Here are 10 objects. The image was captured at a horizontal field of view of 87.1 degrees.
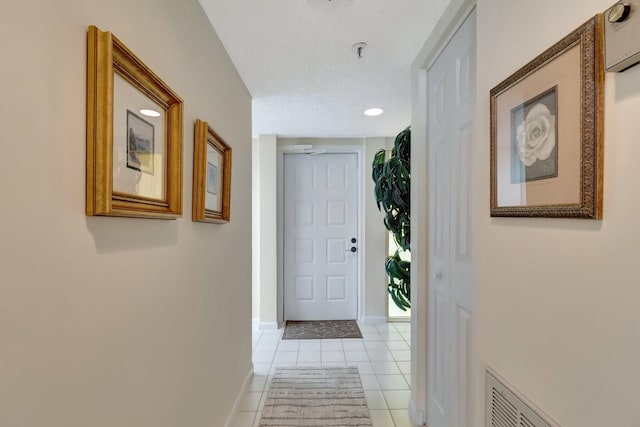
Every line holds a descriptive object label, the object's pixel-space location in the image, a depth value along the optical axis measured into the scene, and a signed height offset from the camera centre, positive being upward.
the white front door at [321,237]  4.24 -0.30
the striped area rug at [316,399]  2.16 -1.33
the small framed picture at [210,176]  1.50 +0.18
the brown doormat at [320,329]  3.70 -1.35
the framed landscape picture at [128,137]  0.78 +0.21
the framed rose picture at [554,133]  0.71 +0.21
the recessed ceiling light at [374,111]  2.99 +0.93
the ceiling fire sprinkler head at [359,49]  1.88 +0.94
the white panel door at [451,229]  1.50 -0.08
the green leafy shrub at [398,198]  2.73 +0.13
